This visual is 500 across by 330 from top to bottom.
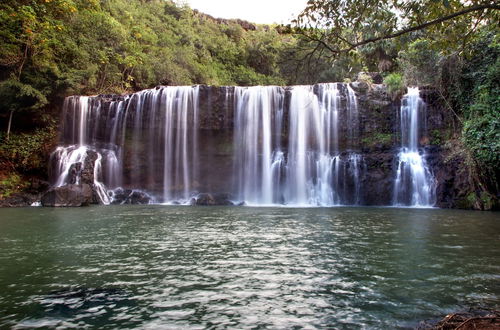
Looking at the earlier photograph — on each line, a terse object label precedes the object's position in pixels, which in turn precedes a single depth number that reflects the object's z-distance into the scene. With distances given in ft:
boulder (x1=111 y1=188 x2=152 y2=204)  71.00
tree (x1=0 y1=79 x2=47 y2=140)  69.56
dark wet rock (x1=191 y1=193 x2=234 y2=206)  67.80
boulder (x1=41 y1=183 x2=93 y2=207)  58.75
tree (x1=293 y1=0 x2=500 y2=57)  18.02
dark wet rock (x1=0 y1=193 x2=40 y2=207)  61.46
